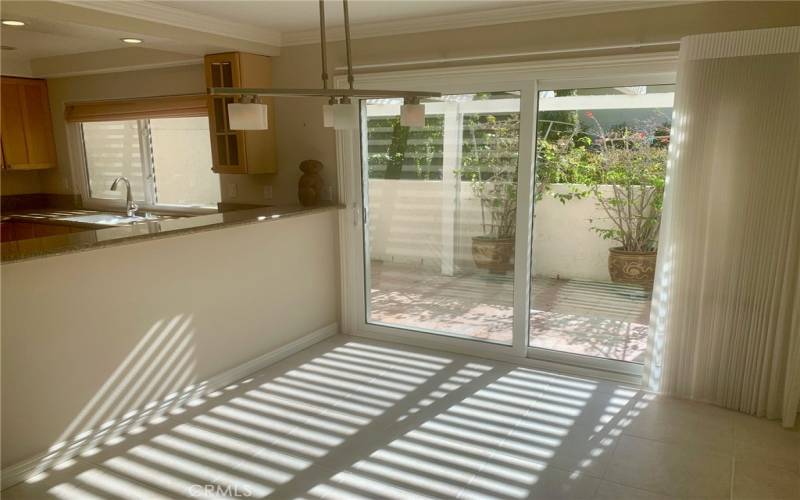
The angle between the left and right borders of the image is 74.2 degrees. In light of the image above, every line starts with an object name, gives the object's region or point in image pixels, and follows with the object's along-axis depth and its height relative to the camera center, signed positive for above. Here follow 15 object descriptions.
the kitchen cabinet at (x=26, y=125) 5.19 +0.35
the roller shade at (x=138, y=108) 4.61 +0.47
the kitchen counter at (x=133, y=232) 2.30 -0.38
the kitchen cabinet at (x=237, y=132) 3.92 +0.22
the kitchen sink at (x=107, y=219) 4.77 -0.54
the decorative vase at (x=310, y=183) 4.01 -0.19
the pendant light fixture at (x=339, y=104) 1.85 +0.22
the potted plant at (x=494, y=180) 3.59 -0.16
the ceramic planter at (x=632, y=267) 3.37 -0.71
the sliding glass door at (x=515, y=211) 3.30 -0.37
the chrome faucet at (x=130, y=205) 5.01 -0.43
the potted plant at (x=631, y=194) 3.24 -0.24
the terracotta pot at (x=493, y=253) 3.72 -0.68
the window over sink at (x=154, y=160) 4.93 +0.00
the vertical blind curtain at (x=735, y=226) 2.68 -0.38
